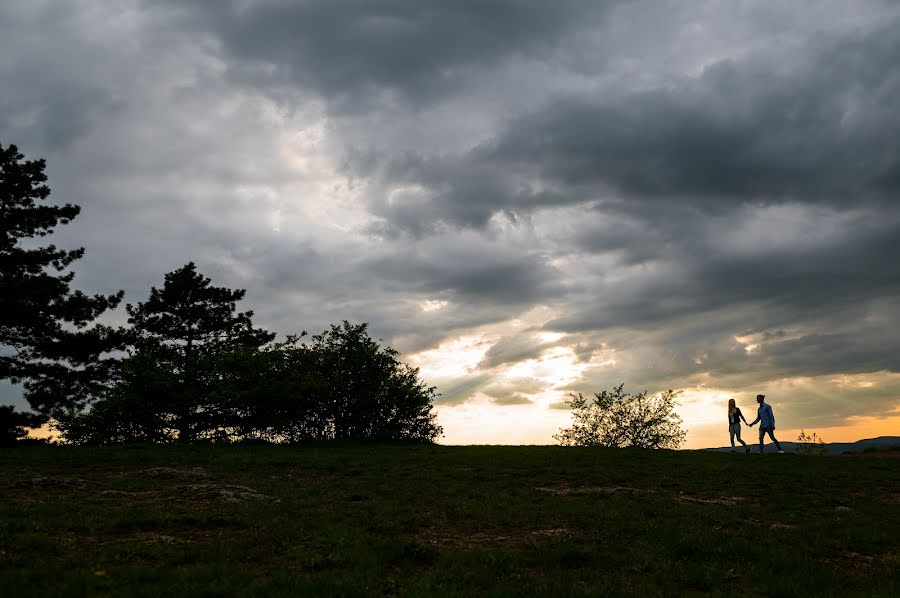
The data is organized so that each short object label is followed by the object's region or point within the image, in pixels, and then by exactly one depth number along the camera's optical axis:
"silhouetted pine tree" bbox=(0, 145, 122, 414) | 41.44
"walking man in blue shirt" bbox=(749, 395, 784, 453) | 34.28
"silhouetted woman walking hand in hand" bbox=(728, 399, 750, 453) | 36.62
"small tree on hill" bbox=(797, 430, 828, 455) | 49.44
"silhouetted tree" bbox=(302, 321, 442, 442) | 57.25
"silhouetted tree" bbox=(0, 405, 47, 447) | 44.75
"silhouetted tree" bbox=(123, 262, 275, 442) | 47.88
